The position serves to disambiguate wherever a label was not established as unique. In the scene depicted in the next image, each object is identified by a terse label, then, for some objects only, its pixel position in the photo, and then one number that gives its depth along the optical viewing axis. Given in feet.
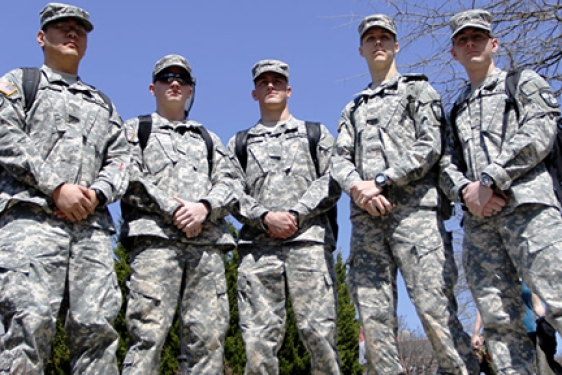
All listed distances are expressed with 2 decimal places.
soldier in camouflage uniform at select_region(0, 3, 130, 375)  13.67
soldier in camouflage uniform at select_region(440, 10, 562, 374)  14.10
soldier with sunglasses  16.11
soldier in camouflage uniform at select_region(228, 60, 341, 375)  16.70
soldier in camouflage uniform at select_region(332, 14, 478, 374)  15.24
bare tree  22.30
